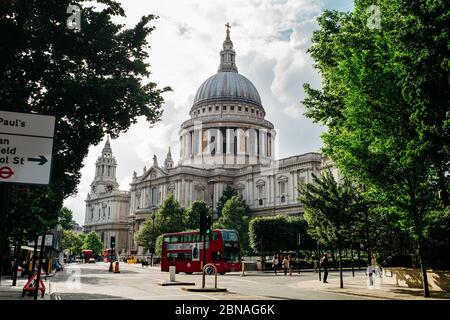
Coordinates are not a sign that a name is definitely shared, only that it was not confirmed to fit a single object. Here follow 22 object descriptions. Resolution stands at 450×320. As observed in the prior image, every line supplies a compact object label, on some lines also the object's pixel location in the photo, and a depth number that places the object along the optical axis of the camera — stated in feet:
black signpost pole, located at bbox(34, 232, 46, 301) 31.98
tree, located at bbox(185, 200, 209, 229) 245.04
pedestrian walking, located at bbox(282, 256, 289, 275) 122.29
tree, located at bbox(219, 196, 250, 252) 228.43
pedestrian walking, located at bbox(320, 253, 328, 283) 85.48
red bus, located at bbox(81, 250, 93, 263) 322.34
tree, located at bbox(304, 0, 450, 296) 46.70
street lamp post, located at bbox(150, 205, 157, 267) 227.57
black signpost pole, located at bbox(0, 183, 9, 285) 17.53
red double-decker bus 132.05
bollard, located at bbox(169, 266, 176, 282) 85.30
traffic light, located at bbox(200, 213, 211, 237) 71.87
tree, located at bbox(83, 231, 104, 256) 411.75
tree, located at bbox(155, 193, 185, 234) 241.55
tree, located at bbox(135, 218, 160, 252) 247.29
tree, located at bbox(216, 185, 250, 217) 280.02
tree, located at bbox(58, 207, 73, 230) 322.42
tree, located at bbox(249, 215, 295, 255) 176.35
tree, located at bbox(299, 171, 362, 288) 81.76
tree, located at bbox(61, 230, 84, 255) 417.61
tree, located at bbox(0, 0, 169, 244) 44.45
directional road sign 18.24
